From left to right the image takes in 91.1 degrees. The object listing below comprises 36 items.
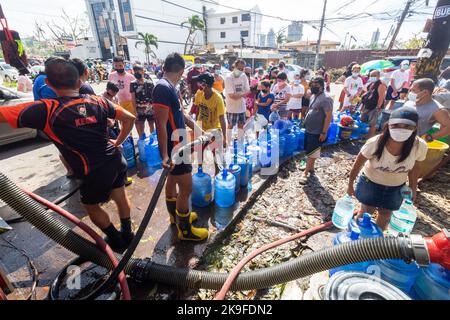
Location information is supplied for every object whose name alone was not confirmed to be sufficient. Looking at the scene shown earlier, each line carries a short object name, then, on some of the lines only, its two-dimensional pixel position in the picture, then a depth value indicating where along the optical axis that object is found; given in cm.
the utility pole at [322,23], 2306
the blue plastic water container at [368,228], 201
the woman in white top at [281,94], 629
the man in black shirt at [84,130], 190
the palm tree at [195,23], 3938
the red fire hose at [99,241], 196
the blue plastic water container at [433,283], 156
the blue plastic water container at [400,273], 171
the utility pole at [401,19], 1784
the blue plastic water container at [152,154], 471
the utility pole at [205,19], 5367
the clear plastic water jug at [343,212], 275
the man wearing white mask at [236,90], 543
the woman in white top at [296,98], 665
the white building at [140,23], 3825
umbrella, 1199
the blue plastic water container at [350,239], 189
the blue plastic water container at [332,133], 611
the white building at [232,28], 5056
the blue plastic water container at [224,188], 339
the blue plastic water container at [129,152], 448
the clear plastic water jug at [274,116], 616
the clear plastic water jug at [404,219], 254
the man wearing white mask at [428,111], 328
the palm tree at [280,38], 5453
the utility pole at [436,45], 449
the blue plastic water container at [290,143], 543
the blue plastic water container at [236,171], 369
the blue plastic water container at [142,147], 482
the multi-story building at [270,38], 10997
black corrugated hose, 156
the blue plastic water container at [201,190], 339
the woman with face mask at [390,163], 214
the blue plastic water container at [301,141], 588
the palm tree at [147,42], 3621
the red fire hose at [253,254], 197
